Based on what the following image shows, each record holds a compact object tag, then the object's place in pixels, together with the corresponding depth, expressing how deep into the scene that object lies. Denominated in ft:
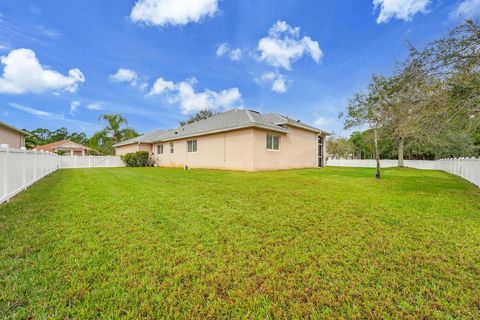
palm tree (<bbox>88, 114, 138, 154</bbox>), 93.56
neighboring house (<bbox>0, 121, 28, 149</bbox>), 53.88
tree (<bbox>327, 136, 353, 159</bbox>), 137.90
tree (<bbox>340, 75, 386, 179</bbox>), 31.81
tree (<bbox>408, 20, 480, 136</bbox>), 15.37
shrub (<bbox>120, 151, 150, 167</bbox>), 71.86
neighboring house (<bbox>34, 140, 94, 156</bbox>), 102.73
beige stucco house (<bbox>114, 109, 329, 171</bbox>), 44.44
